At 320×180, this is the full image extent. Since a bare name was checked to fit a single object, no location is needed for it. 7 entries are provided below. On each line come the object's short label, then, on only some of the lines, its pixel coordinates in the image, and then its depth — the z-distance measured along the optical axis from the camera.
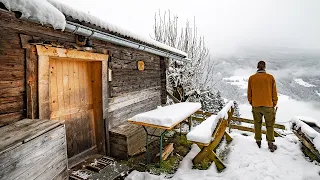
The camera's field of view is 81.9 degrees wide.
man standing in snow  4.50
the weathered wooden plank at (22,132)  1.83
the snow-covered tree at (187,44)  13.09
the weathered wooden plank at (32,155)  1.69
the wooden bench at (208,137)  3.75
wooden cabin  2.80
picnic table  3.89
